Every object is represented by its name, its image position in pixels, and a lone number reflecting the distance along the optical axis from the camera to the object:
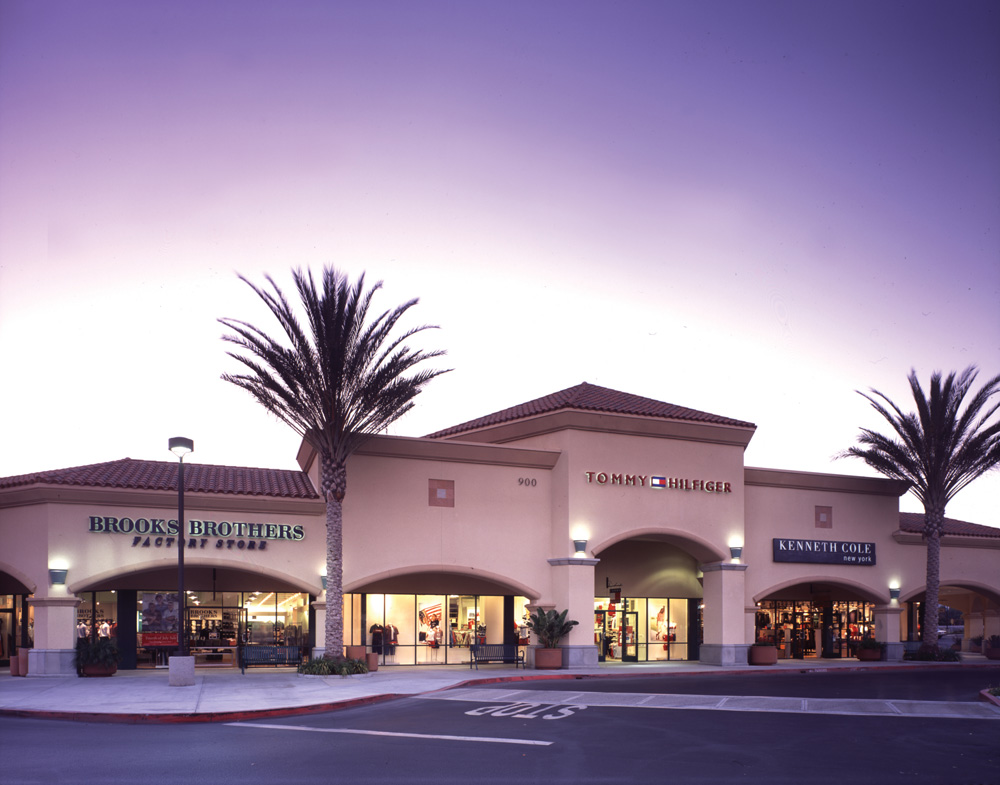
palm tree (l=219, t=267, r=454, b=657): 27.17
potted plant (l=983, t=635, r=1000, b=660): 42.97
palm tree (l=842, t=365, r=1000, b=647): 37.38
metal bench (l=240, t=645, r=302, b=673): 28.17
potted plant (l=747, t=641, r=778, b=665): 34.44
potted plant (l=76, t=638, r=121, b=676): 27.16
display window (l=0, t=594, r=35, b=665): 31.80
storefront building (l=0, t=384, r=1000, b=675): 27.97
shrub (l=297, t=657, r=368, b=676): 26.64
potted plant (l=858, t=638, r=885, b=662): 38.47
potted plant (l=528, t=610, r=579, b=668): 30.86
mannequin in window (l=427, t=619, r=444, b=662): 34.22
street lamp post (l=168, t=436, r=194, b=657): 22.80
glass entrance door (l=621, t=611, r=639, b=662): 36.78
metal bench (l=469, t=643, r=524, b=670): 31.05
